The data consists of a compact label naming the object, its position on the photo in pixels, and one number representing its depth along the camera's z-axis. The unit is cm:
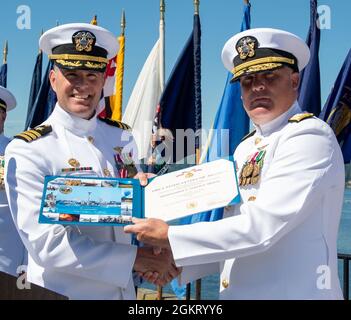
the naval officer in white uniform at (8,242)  521
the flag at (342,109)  612
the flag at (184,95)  783
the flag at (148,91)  938
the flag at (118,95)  906
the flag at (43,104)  952
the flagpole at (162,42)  937
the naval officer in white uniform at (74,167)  314
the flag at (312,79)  652
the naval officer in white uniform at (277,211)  293
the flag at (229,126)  694
